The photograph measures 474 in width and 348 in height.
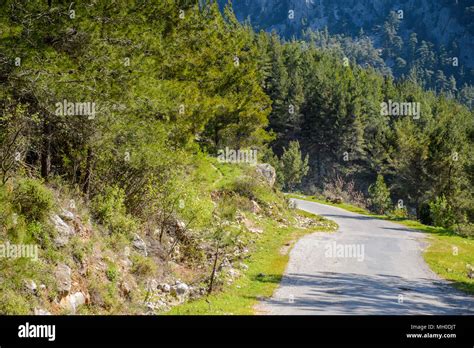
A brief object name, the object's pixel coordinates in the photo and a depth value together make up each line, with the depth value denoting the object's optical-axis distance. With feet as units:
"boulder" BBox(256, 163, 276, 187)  131.85
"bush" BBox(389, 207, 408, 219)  180.92
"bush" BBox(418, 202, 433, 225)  165.58
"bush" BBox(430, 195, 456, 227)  149.59
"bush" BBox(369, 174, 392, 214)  204.64
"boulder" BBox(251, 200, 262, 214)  111.96
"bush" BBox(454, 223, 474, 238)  128.67
